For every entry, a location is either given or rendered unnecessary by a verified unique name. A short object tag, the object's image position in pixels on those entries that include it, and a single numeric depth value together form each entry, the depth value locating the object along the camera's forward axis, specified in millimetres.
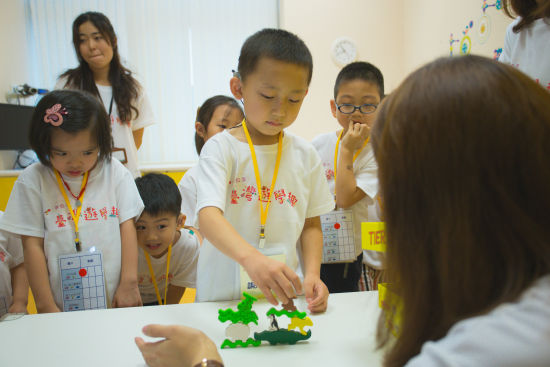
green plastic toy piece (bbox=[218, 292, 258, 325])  872
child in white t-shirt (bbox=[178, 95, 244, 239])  1915
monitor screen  3402
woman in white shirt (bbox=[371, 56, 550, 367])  438
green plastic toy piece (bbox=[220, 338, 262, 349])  853
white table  806
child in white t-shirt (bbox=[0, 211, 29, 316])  1438
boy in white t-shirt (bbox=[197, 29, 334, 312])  1112
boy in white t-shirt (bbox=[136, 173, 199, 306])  1715
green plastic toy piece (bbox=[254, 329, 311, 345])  865
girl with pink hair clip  1269
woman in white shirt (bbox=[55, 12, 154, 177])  2230
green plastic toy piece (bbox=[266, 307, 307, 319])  884
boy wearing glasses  1549
